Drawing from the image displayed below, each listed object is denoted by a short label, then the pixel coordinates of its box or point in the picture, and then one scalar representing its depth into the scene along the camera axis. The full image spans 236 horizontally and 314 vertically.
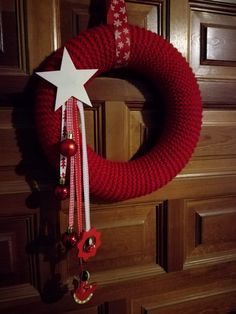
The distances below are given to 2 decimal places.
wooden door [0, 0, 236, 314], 0.78
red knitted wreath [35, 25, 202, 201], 0.70
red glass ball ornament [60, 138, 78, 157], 0.66
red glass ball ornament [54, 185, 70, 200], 0.72
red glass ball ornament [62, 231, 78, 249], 0.72
